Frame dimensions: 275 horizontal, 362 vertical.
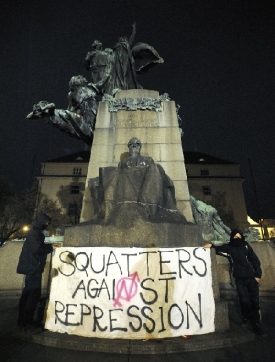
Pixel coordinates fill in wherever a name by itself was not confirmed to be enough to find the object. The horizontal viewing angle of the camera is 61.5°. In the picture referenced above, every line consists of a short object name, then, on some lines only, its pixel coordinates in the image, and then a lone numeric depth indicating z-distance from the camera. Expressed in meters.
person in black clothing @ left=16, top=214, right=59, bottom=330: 3.44
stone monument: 3.72
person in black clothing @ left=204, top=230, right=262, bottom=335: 3.48
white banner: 3.09
